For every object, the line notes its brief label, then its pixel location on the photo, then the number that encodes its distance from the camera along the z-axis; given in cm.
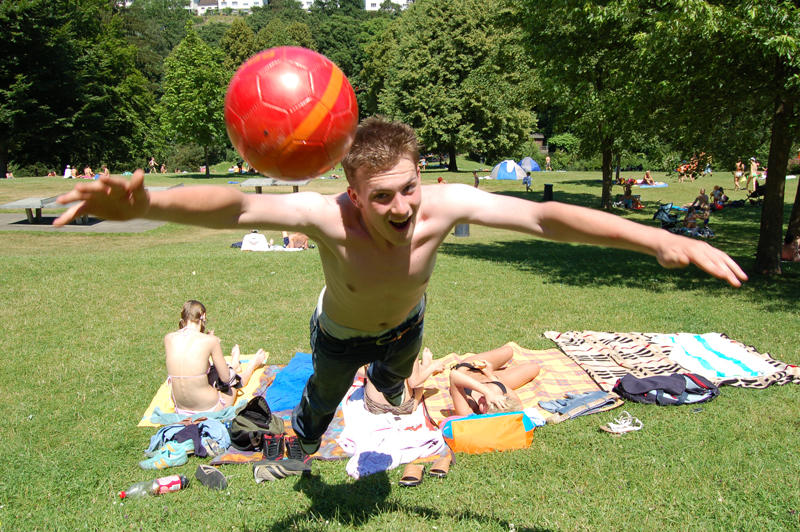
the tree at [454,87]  4284
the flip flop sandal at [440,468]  536
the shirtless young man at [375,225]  263
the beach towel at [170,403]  634
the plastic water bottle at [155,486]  497
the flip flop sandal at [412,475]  522
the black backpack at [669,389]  674
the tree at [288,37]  7641
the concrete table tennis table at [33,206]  1970
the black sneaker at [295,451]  564
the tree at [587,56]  1317
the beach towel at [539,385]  712
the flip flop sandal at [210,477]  514
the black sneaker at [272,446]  568
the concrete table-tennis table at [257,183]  1875
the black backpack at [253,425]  582
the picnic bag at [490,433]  579
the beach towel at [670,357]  741
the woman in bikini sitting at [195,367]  645
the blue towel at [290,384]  715
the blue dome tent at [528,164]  4510
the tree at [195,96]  4025
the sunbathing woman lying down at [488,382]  645
